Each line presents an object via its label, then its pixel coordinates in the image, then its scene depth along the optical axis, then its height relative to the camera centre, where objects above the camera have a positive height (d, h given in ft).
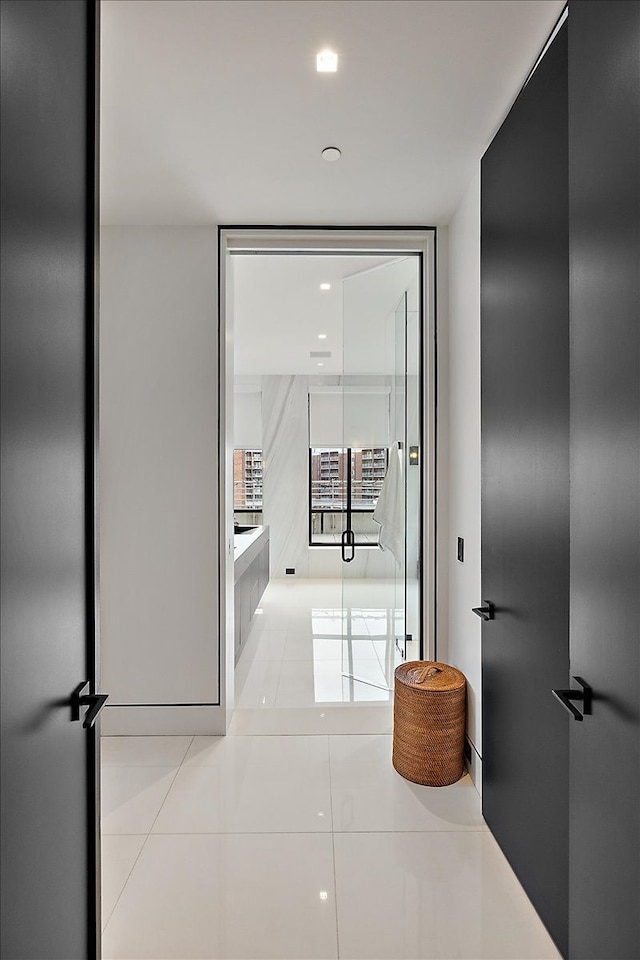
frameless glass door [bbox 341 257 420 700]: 10.50 +0.46
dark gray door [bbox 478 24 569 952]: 5.08 -0.07
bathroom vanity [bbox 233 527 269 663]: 13.03 -2.73
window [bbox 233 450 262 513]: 24.91 -0.18
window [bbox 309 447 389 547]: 11.41 -0.43
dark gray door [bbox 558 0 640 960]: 3.24 +0.03
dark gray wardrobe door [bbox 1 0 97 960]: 3.11 -0.01
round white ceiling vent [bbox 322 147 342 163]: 7.20 +4.13
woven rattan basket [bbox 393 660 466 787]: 7.86 -3.53
